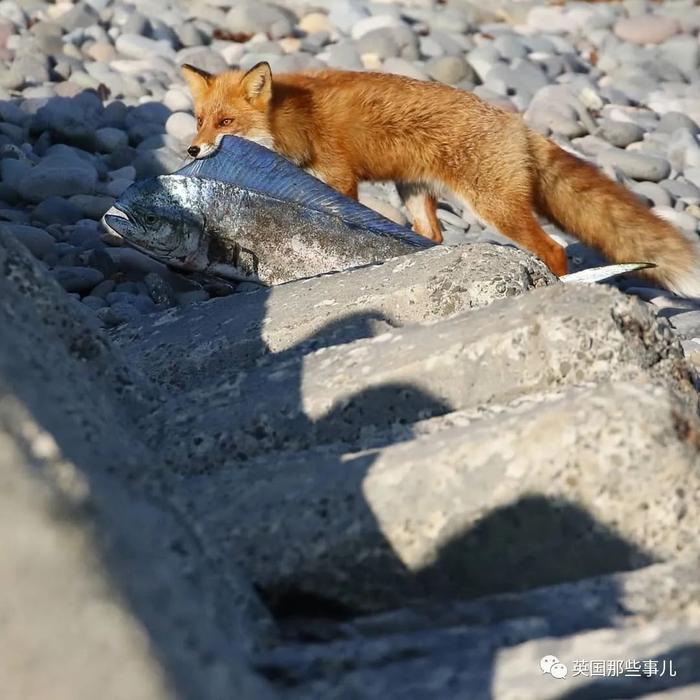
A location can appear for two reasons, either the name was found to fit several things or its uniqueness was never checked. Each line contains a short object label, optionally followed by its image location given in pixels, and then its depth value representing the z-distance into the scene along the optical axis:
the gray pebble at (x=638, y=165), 16.66
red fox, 13.05
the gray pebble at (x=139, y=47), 18.66
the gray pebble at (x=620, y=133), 17.94
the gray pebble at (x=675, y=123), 18.37
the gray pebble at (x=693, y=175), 16.77
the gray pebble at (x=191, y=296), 11.72
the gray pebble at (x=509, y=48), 20.56
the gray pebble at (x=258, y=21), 20.44
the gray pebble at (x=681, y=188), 16.27
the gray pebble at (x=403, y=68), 18.91
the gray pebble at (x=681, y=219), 15.06
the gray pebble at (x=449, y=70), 19.05
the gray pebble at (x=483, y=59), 19.66
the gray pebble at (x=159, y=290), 11.55
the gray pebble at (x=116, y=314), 10.45
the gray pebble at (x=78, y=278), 11.30
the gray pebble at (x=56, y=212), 13.09
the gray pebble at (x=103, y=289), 11.43
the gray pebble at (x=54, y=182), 13.48
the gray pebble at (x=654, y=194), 15.90
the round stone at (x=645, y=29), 23.16
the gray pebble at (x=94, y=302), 10.88
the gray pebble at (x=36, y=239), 11.74
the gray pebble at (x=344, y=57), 19.45
